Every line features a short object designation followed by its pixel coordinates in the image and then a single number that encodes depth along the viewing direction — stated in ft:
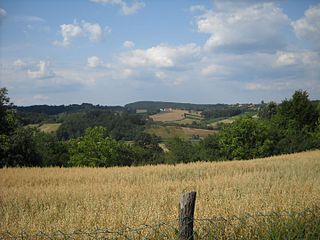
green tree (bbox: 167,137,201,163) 194.80
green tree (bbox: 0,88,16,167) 127.54
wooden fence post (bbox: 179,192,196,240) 18.60
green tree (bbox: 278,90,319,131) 218.79
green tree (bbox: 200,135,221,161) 196.87
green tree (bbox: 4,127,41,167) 130.21
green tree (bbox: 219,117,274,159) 191.31
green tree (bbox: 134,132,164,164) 228.84
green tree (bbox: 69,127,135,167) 172.55
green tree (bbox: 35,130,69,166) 183.34
